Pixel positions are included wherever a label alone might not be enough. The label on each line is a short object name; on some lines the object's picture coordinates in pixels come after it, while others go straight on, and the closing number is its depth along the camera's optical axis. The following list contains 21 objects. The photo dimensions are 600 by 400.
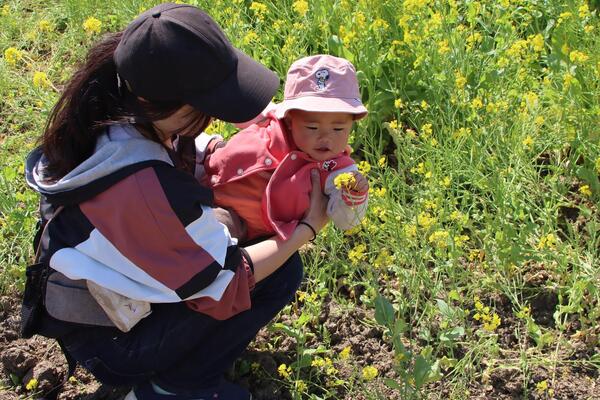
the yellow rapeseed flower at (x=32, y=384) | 2.58
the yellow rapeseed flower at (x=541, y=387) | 2.40
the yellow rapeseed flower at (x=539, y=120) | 3.00
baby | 2.43
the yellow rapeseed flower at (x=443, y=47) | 3.25
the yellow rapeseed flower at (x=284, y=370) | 2.49
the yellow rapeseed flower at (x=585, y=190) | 2.90
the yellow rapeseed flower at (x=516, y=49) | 3.23
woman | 1.98
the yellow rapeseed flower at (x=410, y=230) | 2.69
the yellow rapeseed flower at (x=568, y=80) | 3.07
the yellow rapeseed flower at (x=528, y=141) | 2.94
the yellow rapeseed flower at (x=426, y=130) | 2.97
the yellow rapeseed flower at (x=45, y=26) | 3.82
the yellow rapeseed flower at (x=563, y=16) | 3.39
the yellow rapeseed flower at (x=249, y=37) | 3.52
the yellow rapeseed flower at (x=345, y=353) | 2.42
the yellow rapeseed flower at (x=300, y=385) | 2.50
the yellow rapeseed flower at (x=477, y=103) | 3.02
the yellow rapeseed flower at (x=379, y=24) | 3.47
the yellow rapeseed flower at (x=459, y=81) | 3.07
